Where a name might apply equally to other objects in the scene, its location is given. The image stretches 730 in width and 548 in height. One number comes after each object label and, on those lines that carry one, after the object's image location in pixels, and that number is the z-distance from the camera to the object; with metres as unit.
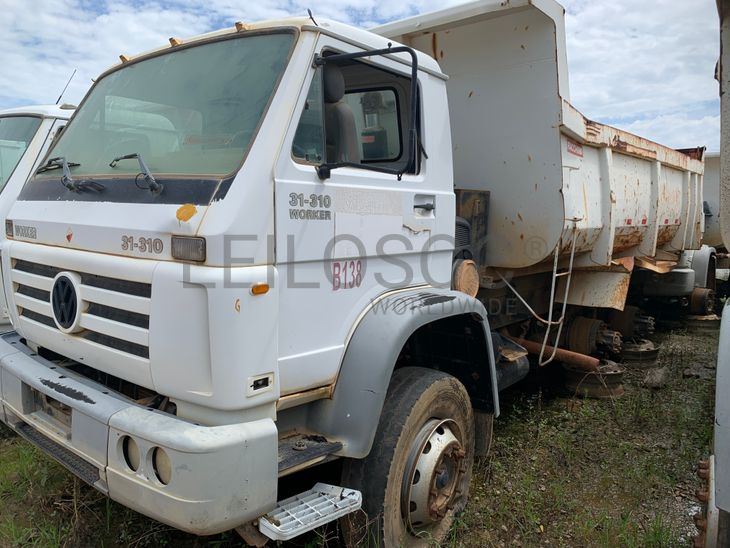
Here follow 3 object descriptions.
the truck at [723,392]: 2.14
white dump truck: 2.15
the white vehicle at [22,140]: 4.72
